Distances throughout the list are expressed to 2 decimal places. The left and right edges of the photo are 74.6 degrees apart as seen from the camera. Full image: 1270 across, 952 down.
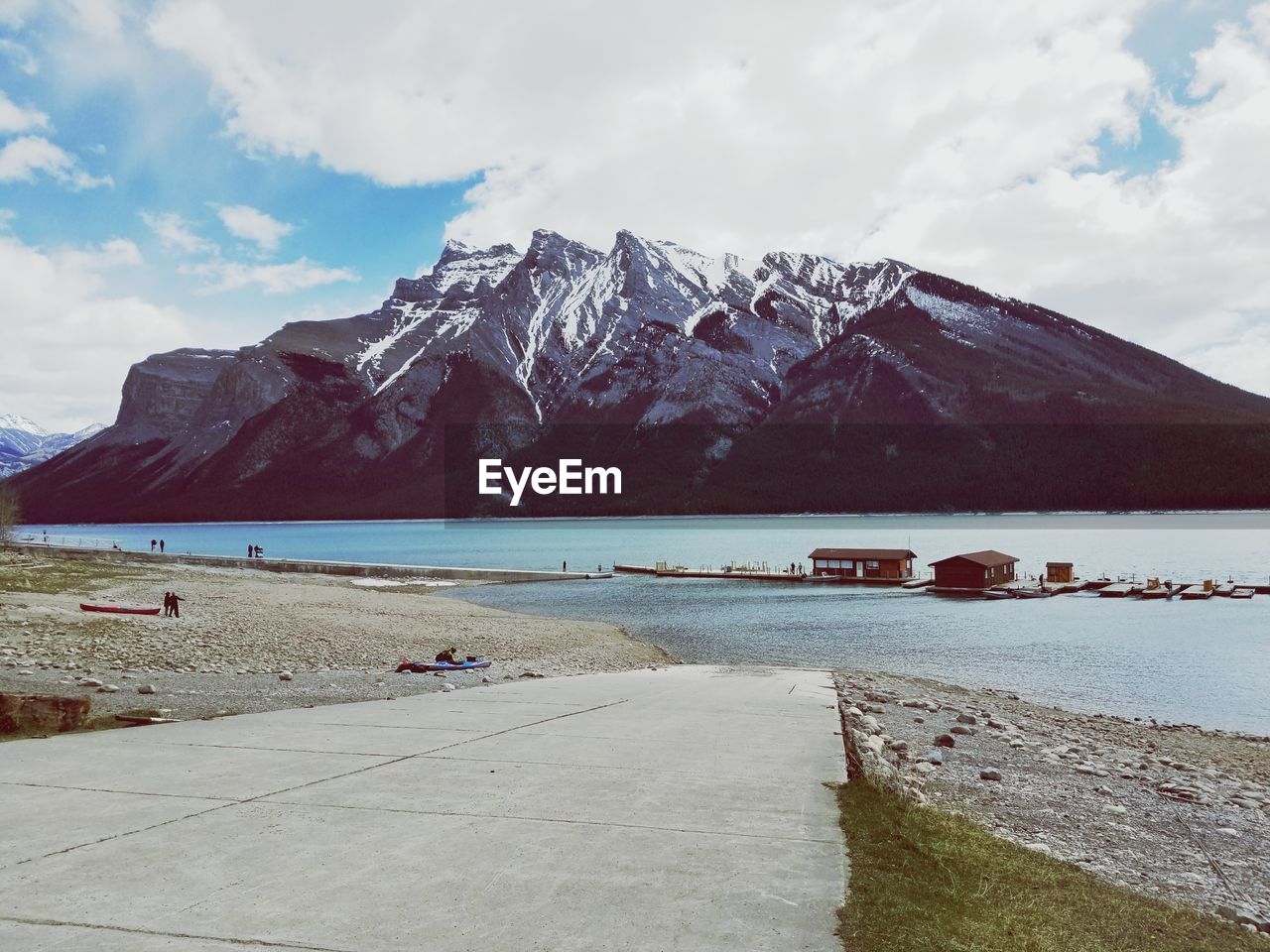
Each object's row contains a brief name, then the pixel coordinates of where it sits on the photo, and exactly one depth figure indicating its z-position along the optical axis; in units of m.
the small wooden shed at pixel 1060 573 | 94.75
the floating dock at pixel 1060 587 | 84.56
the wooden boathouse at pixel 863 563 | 103.00
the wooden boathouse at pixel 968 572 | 91.31
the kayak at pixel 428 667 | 27.67
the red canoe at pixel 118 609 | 38.88
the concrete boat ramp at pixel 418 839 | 5.83
